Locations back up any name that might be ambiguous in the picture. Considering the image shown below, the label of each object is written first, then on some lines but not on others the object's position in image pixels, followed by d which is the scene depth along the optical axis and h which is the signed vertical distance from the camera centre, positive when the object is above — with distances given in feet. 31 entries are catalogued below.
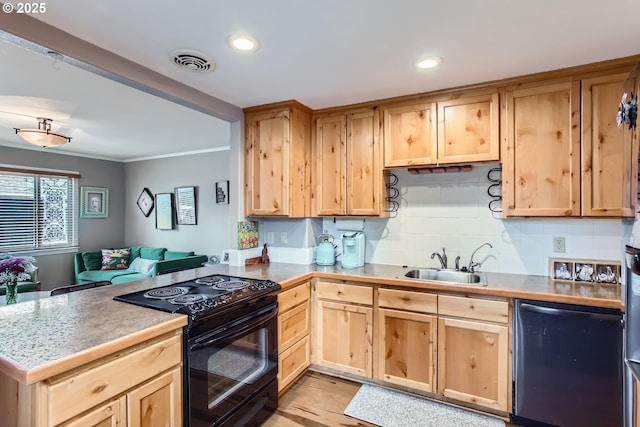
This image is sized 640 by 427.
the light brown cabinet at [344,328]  8.21 -2.98
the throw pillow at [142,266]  16.84 -2.76
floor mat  6.93 -4.43
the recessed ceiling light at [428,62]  6.60 +3.14
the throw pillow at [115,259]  18.33 -2.55
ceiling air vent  6.32 +3.11
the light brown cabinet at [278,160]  9.27 +1.59
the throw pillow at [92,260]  18.07 -2.54
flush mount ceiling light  11.18 +2.74
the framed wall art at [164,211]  19.12 +0.19
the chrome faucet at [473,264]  8.68 -1.35
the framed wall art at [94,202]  19.06 +0.74
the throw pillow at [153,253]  18.07 -2.19
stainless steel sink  8.40 -1.65
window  16.29 +0.23
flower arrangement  9.43 -1.63
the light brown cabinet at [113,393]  3.58 -2.20
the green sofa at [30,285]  14.25 -3.16
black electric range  5.27 -2.43
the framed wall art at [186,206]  18.39 +0.47
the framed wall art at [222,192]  17.21 +1.17
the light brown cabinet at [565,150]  6.75 +1.38
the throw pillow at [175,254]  17.26 -2.16
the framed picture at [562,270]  7.68 -1.34
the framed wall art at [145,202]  20.01 +0.77
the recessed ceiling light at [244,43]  5.78 +3.13
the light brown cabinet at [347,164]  9.16 +1.44
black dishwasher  5.95 -2.92
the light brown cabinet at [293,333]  7.75 -3.01
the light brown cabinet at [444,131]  7.81 +2.09
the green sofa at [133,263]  16.35 -2.62
